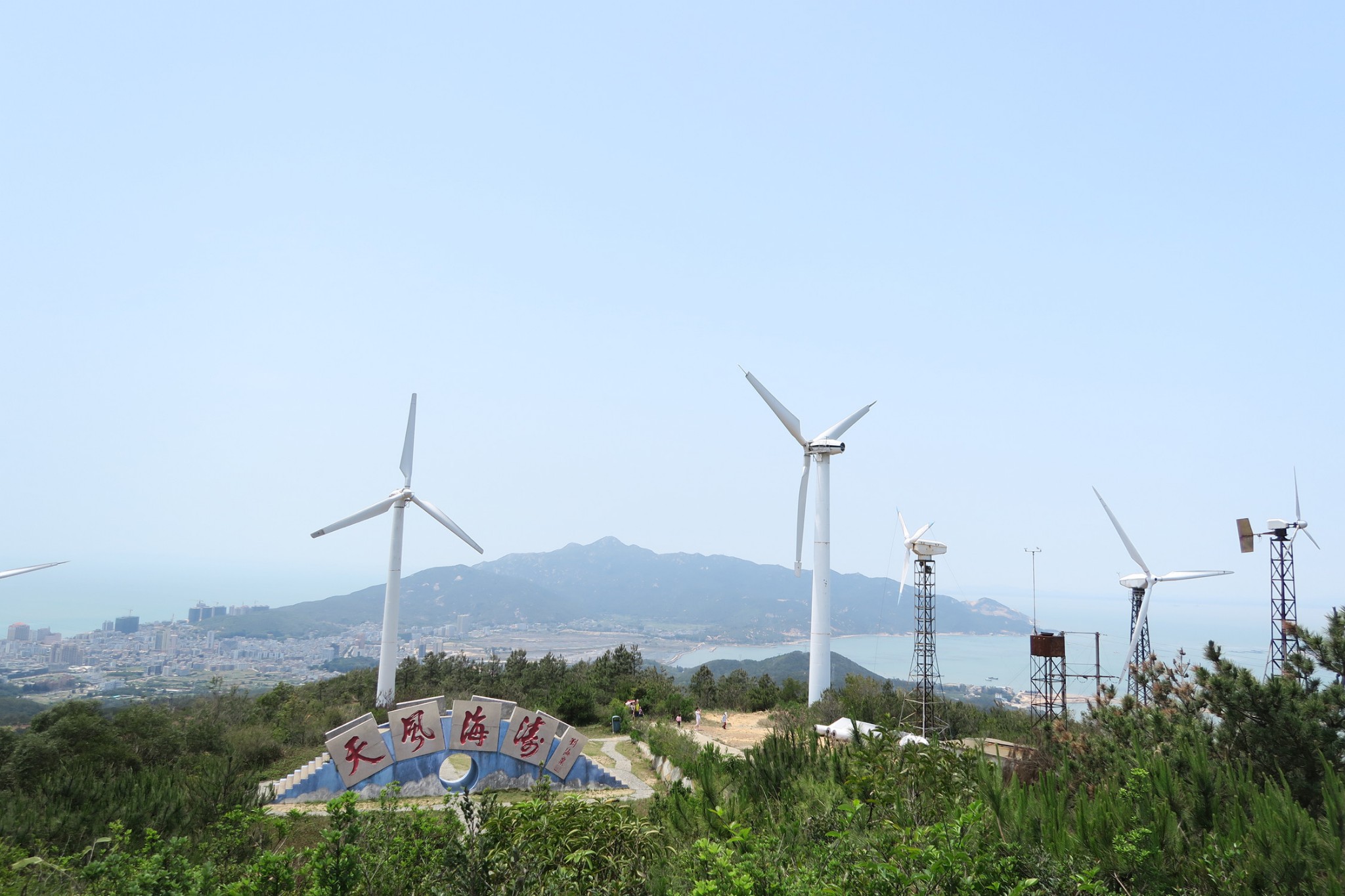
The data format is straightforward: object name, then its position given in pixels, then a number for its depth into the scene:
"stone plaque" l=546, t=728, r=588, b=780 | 19.67
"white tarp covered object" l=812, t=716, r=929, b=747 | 25.28
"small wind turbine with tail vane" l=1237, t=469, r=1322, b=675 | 25.06
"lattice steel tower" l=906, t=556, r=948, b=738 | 29.06
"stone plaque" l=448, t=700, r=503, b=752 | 18.94
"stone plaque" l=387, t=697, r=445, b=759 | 18.42
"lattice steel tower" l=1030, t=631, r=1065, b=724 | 28.00
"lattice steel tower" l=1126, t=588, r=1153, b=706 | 34.88
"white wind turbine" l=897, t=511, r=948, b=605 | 30.72
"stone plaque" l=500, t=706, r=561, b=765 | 19.36
